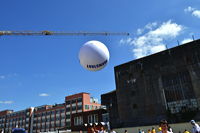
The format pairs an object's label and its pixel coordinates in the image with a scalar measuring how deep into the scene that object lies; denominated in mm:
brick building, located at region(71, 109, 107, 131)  54625
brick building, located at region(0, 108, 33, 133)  111538
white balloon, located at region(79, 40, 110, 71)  8172
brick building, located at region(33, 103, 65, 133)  95688
